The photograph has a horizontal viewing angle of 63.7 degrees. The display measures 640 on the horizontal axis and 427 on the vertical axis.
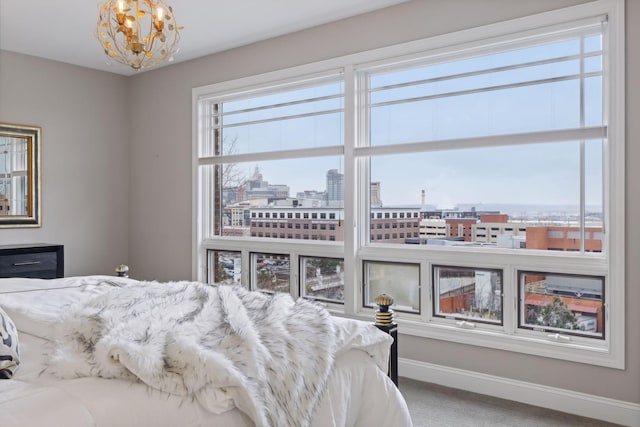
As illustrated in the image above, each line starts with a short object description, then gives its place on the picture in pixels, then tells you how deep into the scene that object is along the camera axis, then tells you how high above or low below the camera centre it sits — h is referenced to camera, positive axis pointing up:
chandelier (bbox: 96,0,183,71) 2.35 +0.85
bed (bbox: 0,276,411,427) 1.41 -0.49
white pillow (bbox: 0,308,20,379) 1.55 -0.43
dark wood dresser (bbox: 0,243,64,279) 4.28 -0.44
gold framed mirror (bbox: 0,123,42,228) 4.68 +0.32
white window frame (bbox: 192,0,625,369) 2.83 -0.26
